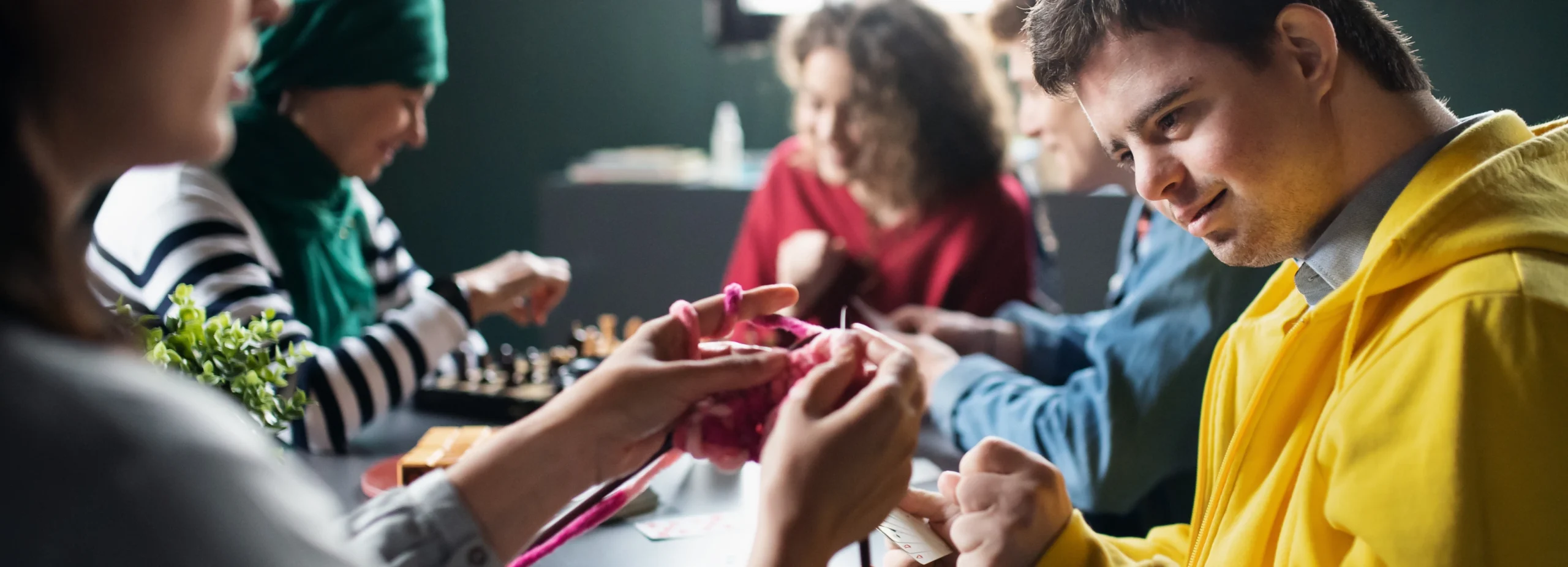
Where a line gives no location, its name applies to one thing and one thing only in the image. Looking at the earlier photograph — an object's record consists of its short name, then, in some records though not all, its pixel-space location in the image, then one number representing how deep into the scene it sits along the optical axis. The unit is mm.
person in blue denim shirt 1357
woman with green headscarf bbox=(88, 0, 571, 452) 1566
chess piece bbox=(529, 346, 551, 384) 1787
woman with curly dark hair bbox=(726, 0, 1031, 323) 2568
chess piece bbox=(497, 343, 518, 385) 1761
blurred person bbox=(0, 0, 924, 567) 404
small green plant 929
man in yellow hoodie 696
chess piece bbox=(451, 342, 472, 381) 1797
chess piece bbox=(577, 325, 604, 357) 1887
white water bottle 3609
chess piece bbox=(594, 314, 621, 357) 1898
